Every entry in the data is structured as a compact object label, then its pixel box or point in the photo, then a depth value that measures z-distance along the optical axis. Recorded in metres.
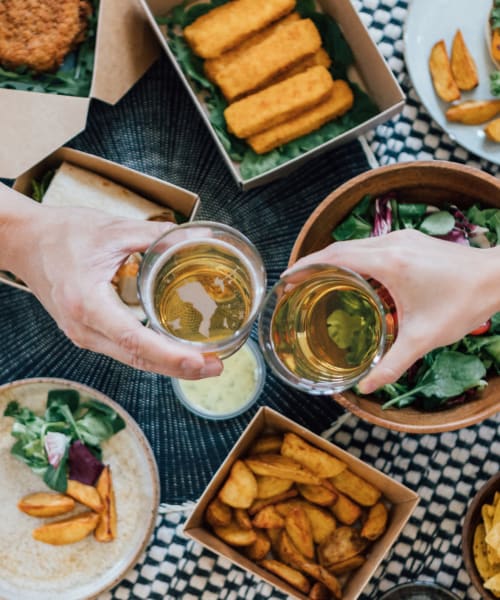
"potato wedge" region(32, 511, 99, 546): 1.48
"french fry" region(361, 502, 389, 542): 1.45
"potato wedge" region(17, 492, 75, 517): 1.49
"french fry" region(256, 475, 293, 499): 1.48
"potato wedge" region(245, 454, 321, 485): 1.44
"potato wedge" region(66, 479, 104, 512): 1.49
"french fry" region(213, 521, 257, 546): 1.45
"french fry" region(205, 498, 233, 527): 1.46
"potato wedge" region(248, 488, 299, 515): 1.48
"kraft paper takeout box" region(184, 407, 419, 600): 1.40
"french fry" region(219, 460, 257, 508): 1.44
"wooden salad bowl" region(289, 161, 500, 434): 1.31
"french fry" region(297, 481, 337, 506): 1.47
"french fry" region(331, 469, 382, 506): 1.47
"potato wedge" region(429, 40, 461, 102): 1.49
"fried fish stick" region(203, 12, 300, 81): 1.52
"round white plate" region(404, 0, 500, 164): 1.49
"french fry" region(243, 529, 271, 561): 1.47
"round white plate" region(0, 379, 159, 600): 1.51
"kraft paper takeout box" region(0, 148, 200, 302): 1.47
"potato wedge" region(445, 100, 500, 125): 1.47
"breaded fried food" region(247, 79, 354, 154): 1.50
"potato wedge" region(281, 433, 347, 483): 1.43
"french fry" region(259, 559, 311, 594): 1.43
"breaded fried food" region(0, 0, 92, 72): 1.51
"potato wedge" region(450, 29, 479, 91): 1.50
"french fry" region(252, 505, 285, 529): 1.45
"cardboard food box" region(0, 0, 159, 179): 1.43
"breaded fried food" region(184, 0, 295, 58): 1.49
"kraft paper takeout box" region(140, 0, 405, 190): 1.43
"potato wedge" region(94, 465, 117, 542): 1.50
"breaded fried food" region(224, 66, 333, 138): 1.48
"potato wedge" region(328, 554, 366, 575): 1.45
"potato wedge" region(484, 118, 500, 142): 1.46
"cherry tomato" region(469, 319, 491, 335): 1.39
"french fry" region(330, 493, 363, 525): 1.48
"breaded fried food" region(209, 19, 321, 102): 1.50
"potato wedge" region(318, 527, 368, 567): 1.45
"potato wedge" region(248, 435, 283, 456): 1.49
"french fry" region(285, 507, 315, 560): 1.46
